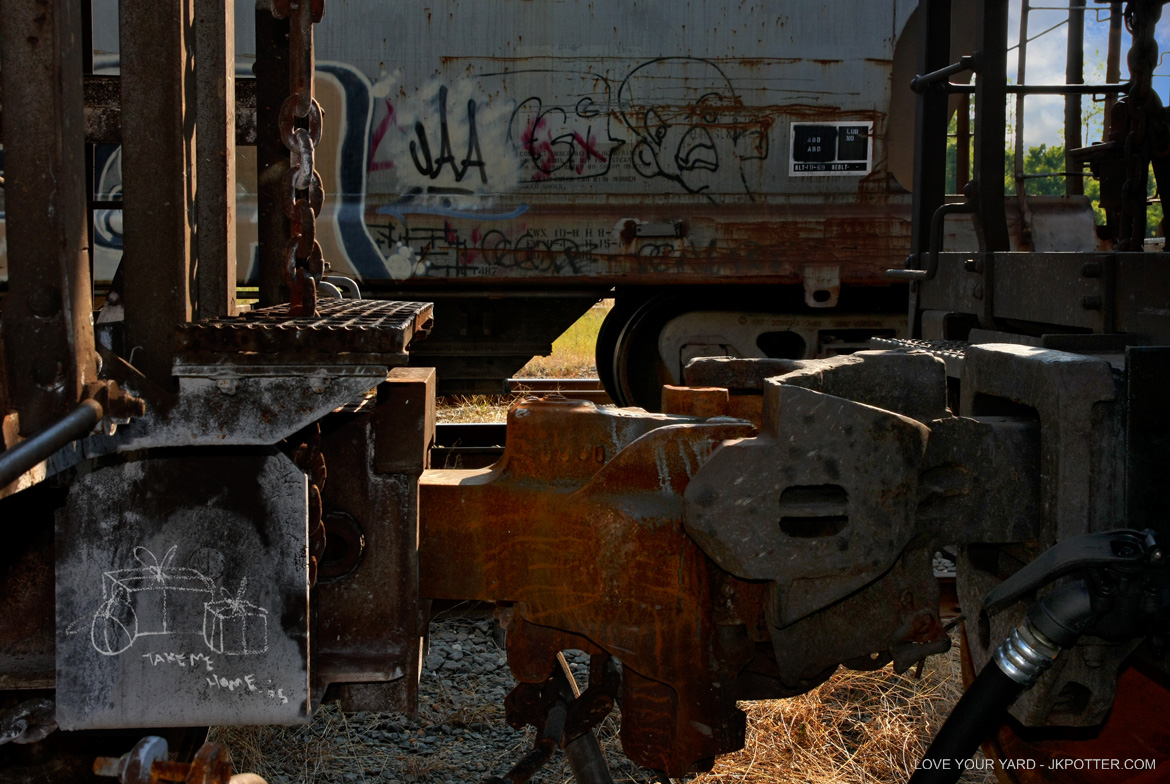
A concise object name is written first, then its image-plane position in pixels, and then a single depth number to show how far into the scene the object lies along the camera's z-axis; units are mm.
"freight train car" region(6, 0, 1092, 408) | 6500
